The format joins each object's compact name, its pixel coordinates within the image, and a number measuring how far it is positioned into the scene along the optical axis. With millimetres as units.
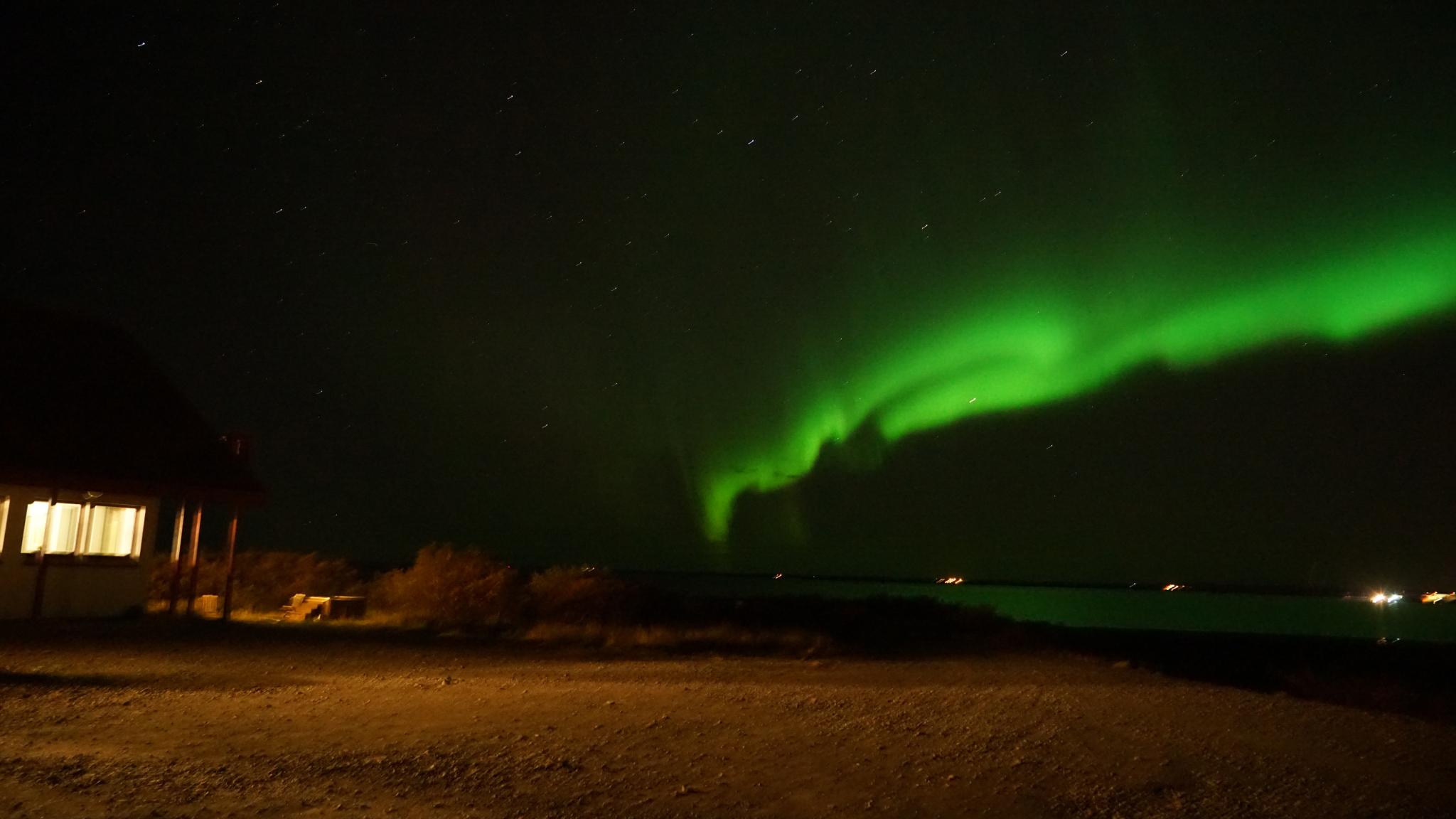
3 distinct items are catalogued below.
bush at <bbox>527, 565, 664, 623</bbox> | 31752
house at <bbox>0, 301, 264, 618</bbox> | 19781
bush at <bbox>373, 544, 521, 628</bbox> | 29047
